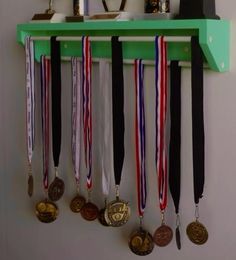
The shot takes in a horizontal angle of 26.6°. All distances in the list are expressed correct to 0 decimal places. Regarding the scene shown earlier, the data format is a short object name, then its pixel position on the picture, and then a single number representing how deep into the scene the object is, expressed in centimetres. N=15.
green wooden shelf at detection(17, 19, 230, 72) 108
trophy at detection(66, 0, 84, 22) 132
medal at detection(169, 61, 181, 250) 121
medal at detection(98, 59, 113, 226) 134
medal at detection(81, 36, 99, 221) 131
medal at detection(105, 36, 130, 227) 126
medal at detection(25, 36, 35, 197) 142
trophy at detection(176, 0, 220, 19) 110
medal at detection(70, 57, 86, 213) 138
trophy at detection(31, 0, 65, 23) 135
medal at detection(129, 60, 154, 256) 126
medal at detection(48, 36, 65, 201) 138
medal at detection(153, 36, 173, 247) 118
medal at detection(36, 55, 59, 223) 144
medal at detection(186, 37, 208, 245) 111
